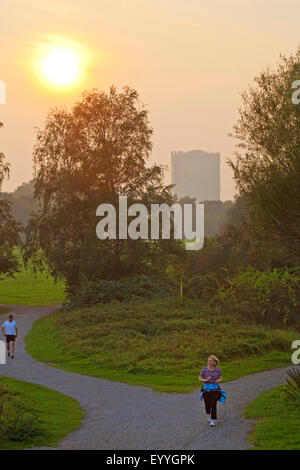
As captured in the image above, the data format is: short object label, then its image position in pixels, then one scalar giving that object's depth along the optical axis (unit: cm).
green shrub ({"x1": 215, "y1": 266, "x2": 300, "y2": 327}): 4594
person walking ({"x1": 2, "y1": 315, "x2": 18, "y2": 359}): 3556
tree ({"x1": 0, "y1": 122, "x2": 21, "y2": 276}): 6588
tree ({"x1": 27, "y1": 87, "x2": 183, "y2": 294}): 6119
